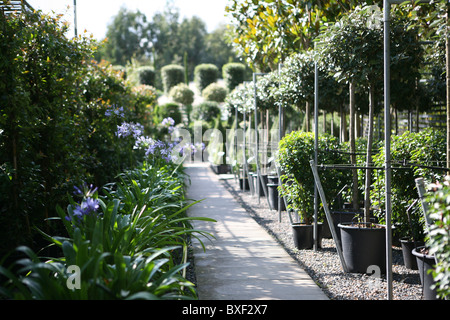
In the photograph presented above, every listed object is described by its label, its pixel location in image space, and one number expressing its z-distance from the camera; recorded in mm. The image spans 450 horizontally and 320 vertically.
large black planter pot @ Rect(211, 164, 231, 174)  15117
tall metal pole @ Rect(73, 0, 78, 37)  6659
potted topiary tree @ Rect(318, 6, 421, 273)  3818
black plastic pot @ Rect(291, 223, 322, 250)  5078
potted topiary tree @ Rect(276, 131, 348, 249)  5121
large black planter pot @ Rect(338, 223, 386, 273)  3898
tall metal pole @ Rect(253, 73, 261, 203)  7607
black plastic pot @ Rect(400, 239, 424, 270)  4015
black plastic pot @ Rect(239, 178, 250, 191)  10918
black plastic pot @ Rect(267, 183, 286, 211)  7706
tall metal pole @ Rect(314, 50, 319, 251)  4616
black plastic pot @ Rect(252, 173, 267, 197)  9152
